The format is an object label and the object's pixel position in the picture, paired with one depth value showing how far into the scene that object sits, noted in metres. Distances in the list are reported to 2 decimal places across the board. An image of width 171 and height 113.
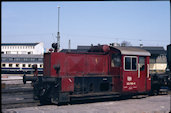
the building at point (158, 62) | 45.20
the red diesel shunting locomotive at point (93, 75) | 10.83
